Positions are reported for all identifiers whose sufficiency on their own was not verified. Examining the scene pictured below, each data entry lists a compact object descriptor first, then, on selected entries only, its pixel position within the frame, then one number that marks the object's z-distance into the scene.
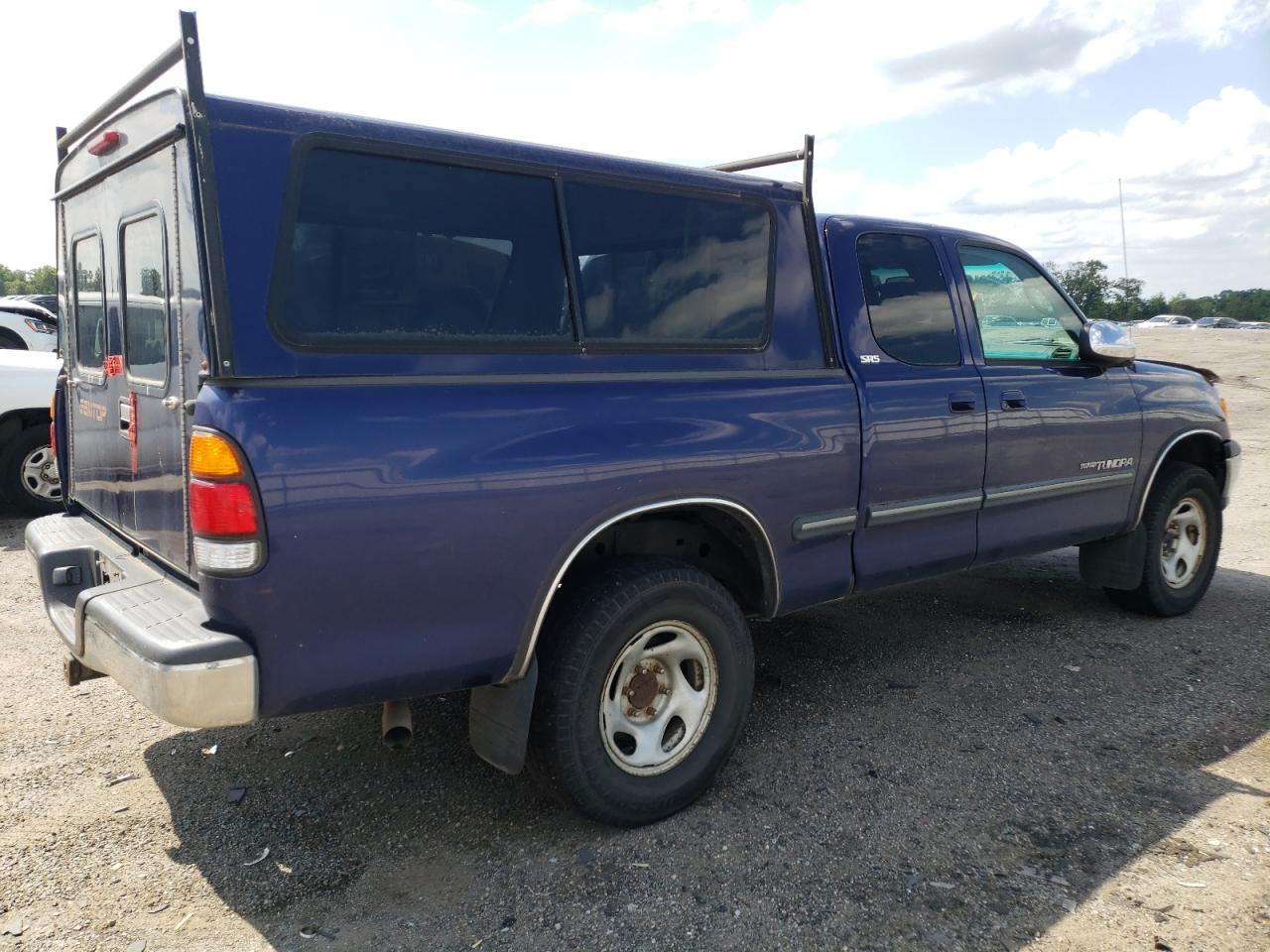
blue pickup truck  2.59
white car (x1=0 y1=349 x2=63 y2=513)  7.37
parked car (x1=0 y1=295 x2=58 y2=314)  13.73
